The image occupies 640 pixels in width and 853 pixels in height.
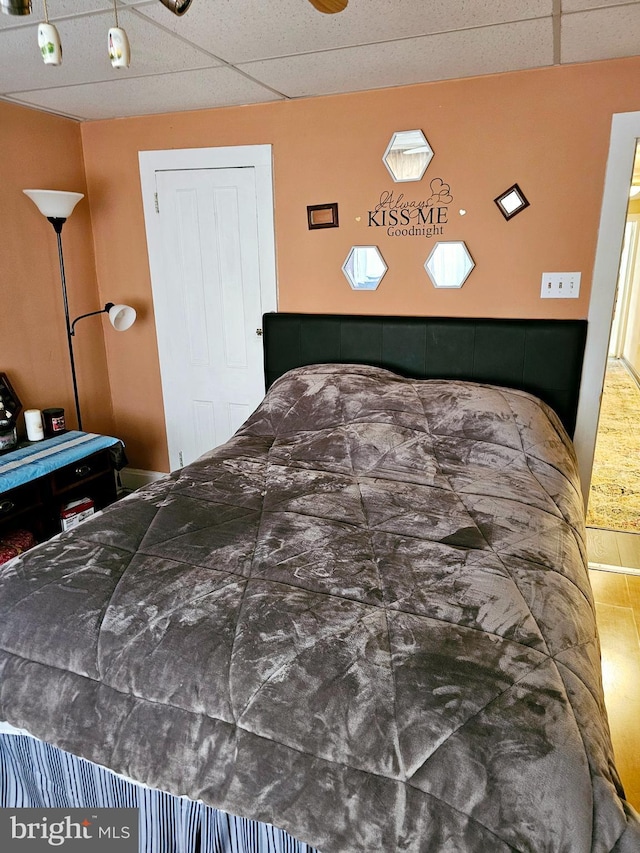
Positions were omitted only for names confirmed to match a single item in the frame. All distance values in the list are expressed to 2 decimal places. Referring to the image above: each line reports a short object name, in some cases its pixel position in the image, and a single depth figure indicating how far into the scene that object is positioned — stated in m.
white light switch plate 2.56
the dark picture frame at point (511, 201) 2.55
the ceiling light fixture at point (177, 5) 1.07
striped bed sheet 1.20
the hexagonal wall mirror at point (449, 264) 2.71
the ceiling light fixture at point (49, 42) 1.11
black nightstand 2.51
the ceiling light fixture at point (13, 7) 0.98
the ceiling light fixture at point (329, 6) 1.23
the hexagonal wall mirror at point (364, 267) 2.87
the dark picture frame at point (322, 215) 2.89
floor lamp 2.74
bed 0.99
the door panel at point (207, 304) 3.09
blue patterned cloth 2.48
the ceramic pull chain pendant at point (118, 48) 1.17
